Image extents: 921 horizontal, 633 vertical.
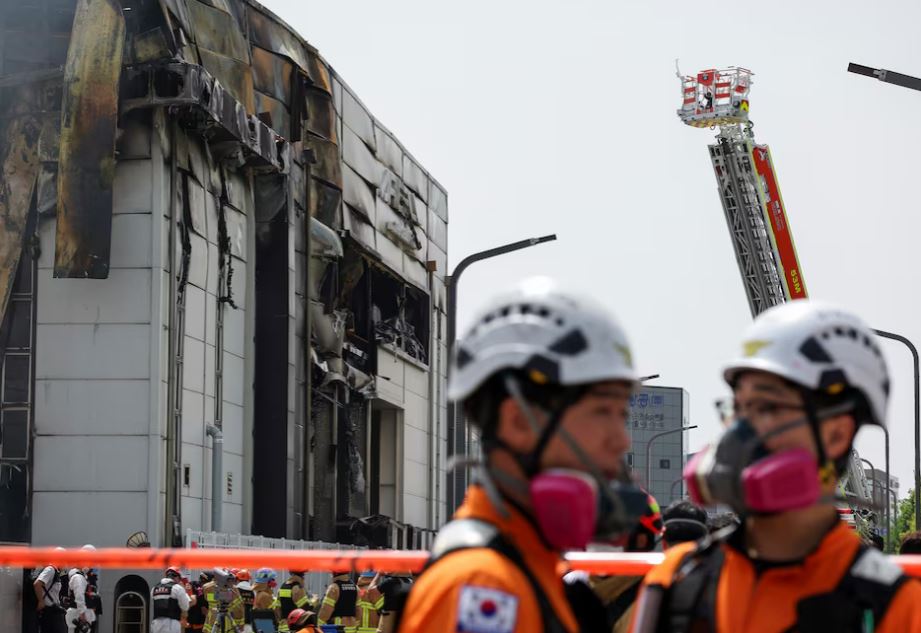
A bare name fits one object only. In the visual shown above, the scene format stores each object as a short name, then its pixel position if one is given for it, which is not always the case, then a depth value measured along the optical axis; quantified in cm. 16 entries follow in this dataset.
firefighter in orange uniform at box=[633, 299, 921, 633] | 376
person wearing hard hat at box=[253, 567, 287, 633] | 1834
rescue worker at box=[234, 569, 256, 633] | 2035
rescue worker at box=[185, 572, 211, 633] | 2184
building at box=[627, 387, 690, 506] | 17438
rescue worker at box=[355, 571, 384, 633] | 1878
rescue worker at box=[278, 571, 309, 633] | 1856
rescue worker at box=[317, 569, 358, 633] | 1848
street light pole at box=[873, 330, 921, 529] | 3712
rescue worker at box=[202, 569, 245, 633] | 2075
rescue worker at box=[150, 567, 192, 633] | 2025
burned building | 3547
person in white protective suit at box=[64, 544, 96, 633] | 2305
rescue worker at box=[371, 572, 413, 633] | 1834
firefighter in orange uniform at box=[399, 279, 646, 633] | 336
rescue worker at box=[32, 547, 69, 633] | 2198
